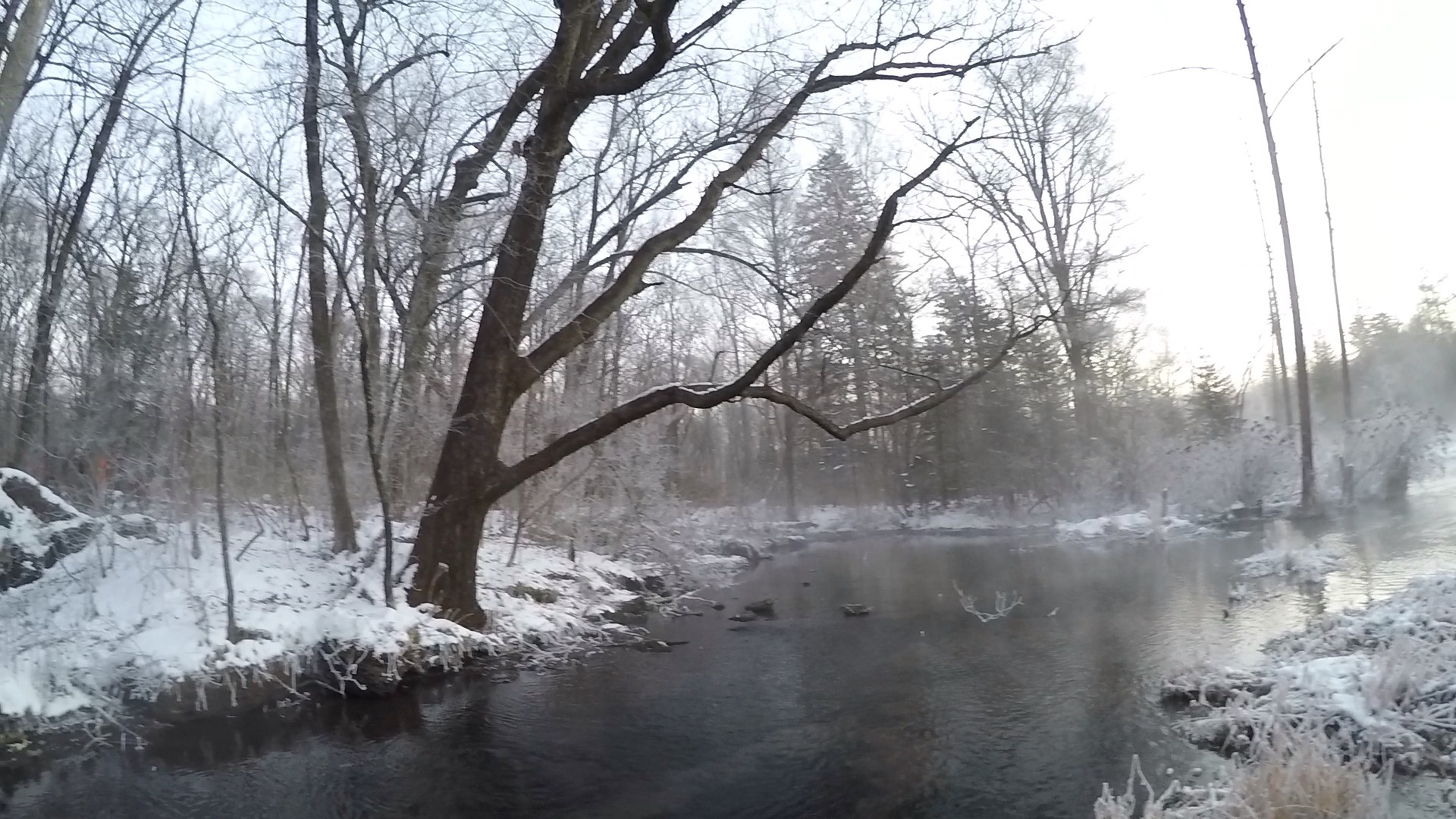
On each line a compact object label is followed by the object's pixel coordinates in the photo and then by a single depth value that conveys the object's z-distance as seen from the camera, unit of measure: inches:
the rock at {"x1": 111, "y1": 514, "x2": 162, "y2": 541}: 442.0
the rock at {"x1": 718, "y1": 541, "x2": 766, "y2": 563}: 933.2
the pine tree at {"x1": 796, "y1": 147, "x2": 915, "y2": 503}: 535.2
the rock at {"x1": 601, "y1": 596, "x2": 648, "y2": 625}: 610.5
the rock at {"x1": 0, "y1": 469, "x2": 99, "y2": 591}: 406.9
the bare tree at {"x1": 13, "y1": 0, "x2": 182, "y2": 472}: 427.8
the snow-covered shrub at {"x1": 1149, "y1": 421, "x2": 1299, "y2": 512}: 895.7
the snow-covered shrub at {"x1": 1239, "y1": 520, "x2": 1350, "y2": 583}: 538.6
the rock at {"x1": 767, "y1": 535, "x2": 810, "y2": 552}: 1089.4
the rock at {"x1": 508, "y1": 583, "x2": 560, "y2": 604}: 570.6
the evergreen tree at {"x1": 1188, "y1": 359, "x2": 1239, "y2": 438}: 1164.5
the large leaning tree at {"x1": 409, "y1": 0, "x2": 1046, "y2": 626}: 448.8
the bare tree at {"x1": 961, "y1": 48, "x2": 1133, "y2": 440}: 821.9
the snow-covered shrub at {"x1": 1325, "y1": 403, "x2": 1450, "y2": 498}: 831.7
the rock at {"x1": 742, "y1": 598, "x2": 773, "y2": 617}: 605.6
